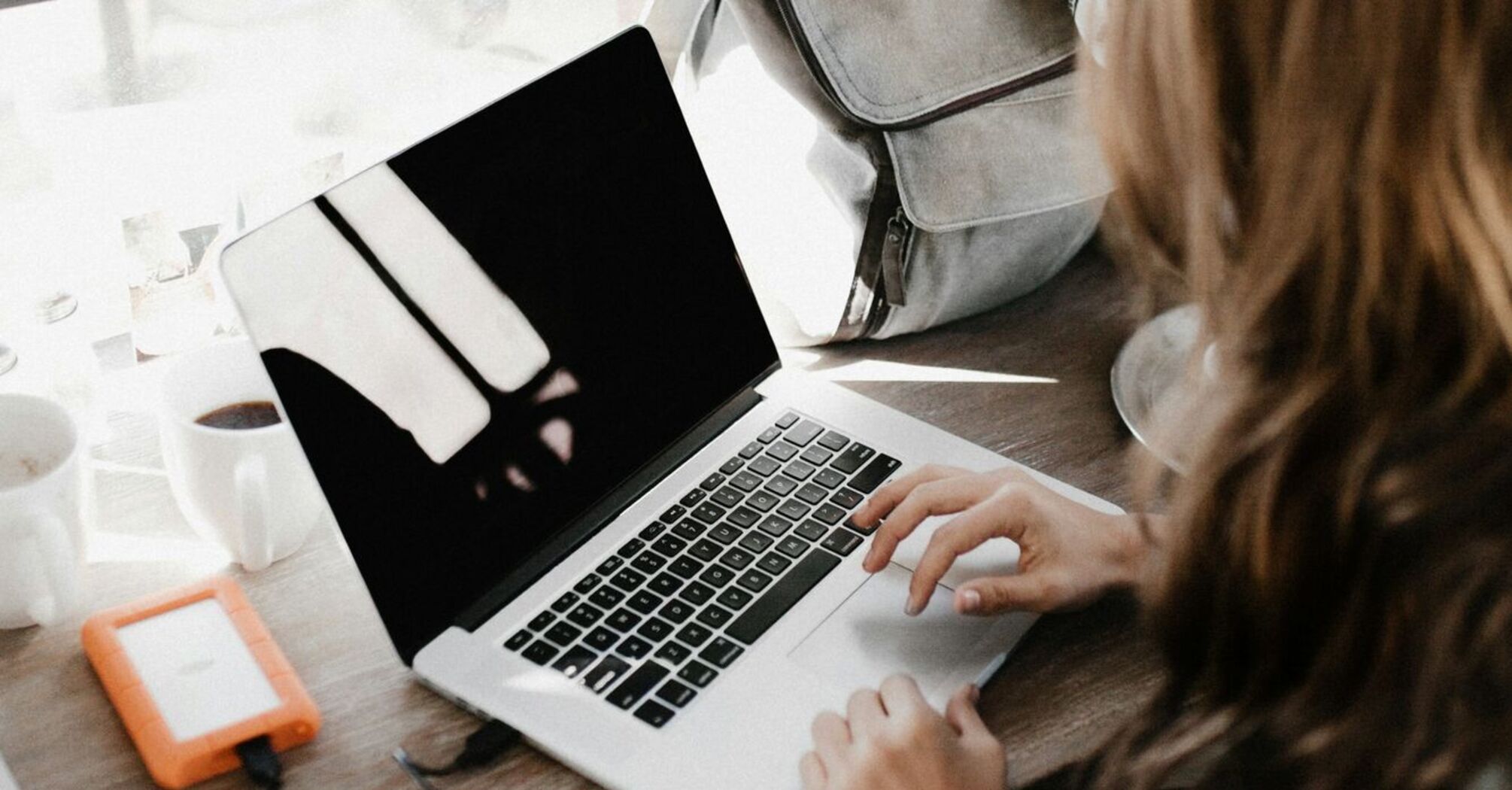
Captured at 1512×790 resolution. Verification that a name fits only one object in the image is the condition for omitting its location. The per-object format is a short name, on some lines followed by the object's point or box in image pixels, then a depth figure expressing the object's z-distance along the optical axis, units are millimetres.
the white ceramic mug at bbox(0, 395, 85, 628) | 724
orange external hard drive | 676
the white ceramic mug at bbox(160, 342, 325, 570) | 771
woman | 475
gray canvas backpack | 921
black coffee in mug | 818
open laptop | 703
